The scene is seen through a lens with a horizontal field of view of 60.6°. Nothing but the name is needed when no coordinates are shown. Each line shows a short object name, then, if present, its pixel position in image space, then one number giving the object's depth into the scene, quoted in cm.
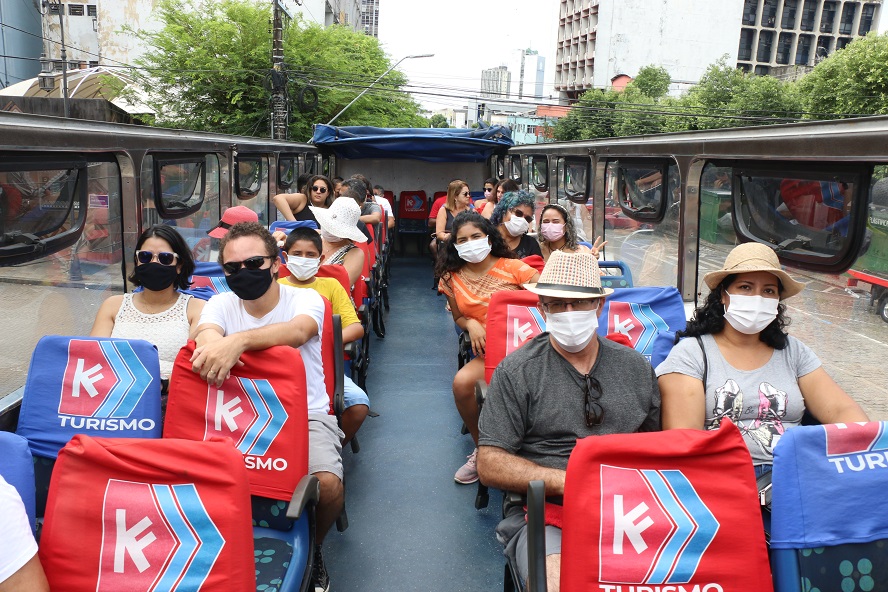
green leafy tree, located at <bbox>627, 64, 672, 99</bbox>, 4797
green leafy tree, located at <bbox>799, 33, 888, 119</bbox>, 2411
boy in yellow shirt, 382
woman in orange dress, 439
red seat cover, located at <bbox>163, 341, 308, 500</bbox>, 252
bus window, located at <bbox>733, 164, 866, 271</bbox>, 312
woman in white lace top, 317
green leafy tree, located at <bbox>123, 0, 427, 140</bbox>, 2402
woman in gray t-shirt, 259
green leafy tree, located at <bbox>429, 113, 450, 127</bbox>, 8858
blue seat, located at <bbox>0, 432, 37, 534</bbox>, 190
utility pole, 1723
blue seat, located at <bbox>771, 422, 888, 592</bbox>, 190
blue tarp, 1061
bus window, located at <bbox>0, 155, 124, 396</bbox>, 313
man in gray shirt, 239
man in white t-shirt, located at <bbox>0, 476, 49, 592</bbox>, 164
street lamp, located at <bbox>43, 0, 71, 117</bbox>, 2223
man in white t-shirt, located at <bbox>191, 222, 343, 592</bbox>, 281
